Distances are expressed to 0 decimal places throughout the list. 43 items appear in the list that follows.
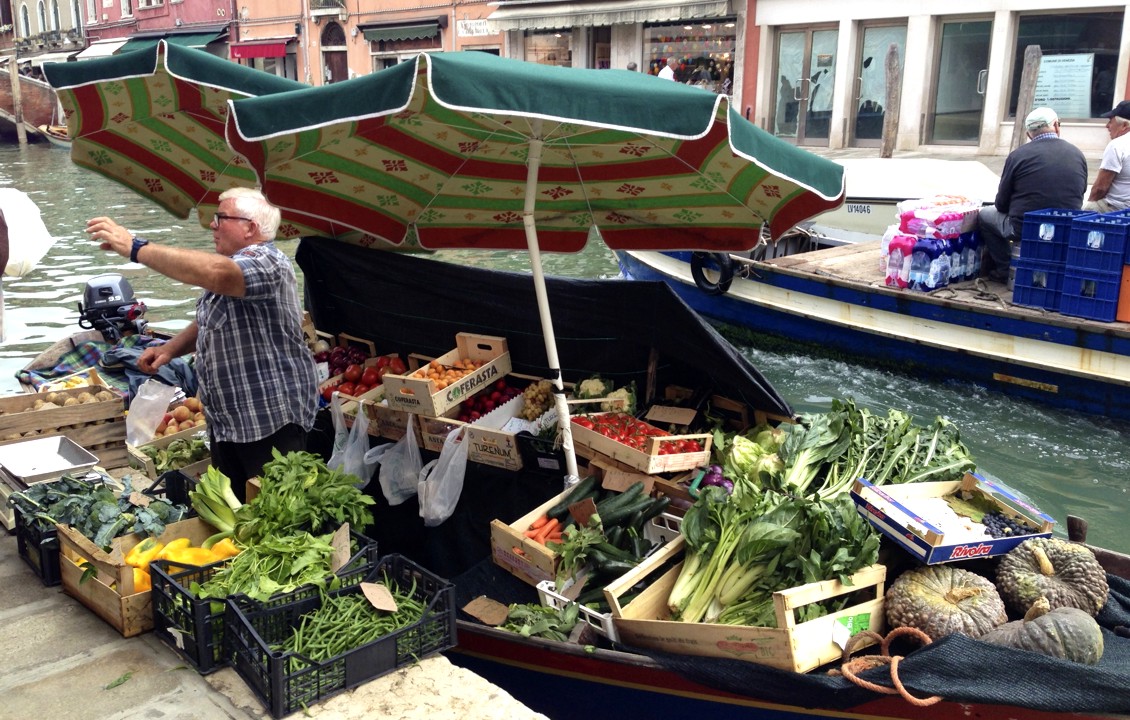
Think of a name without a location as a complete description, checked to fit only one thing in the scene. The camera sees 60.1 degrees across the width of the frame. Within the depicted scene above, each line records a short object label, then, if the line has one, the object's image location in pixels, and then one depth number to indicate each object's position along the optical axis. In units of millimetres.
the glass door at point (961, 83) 18844
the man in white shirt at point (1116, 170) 8609
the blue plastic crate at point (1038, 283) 7848
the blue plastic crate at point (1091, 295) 7555
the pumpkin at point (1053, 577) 3354
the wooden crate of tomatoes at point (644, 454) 4078
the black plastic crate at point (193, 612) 2795
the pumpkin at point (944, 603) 3215
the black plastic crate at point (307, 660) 2586
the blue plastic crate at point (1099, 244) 7176
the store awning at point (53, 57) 45562
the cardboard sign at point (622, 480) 4109
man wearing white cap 8242
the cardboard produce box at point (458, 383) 4738
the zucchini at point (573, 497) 4133
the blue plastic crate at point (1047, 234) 7566
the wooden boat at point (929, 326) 7883
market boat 3018
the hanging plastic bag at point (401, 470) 4805
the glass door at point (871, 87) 20203
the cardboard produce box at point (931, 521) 3324
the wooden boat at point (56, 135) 31109
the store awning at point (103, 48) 43688
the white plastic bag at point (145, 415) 5512
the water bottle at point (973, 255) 9039
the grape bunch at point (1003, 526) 3541
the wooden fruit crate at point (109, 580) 3033
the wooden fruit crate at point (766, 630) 3129
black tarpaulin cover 4539
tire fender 10469
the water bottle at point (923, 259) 8719
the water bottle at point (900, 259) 8797
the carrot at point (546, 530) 3996
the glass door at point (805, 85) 21172
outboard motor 7047
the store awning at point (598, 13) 22641
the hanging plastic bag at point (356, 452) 4941
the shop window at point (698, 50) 23188
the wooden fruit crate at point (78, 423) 4680
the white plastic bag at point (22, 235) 3732
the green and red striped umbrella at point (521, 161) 3039
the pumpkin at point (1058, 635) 3068
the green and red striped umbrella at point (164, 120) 4082
